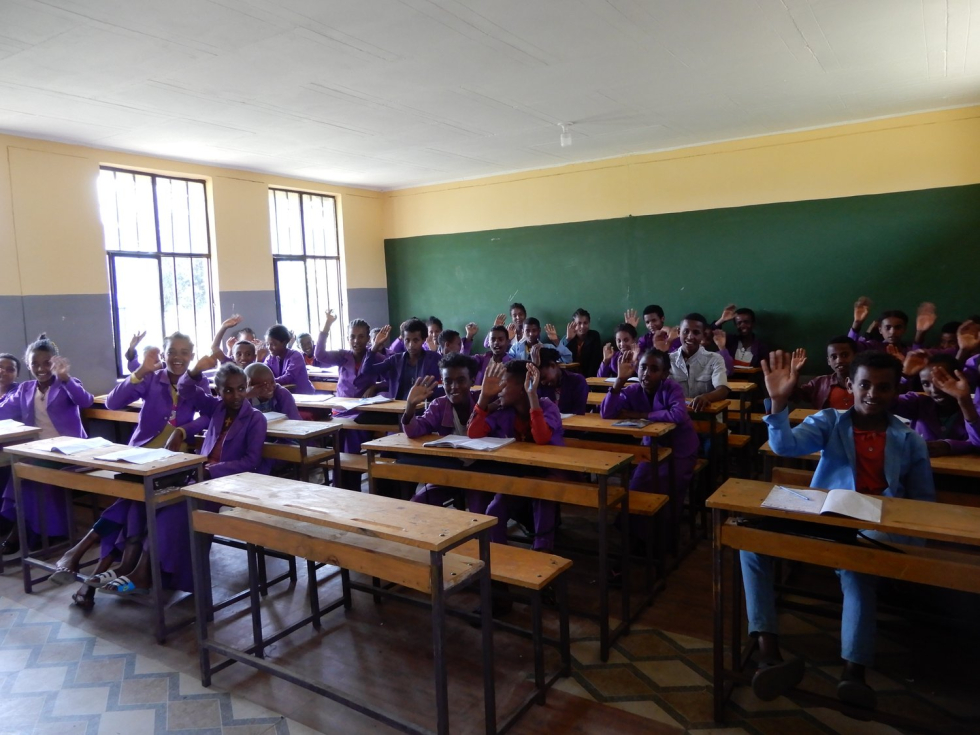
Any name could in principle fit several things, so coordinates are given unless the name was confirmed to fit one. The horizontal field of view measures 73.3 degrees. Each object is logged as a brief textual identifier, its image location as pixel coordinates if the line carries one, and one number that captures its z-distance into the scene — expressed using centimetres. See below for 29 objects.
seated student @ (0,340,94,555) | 416
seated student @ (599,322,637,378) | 567
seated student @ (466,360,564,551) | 311
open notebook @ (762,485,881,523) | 194
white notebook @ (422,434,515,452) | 295
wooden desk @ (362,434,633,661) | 262
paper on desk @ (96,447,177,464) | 297
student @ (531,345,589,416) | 427
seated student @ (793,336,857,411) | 383
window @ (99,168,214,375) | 641
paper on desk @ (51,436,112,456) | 330
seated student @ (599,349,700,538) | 363
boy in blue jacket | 219
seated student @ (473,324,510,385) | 634
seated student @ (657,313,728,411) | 458
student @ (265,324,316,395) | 547
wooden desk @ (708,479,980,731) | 186
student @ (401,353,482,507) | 341
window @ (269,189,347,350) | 809
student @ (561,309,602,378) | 734
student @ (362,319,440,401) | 512
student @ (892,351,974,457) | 332
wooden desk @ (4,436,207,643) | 284
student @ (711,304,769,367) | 654
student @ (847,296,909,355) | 537
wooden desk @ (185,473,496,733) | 196
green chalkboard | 591
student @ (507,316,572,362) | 684
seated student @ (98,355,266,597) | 316
